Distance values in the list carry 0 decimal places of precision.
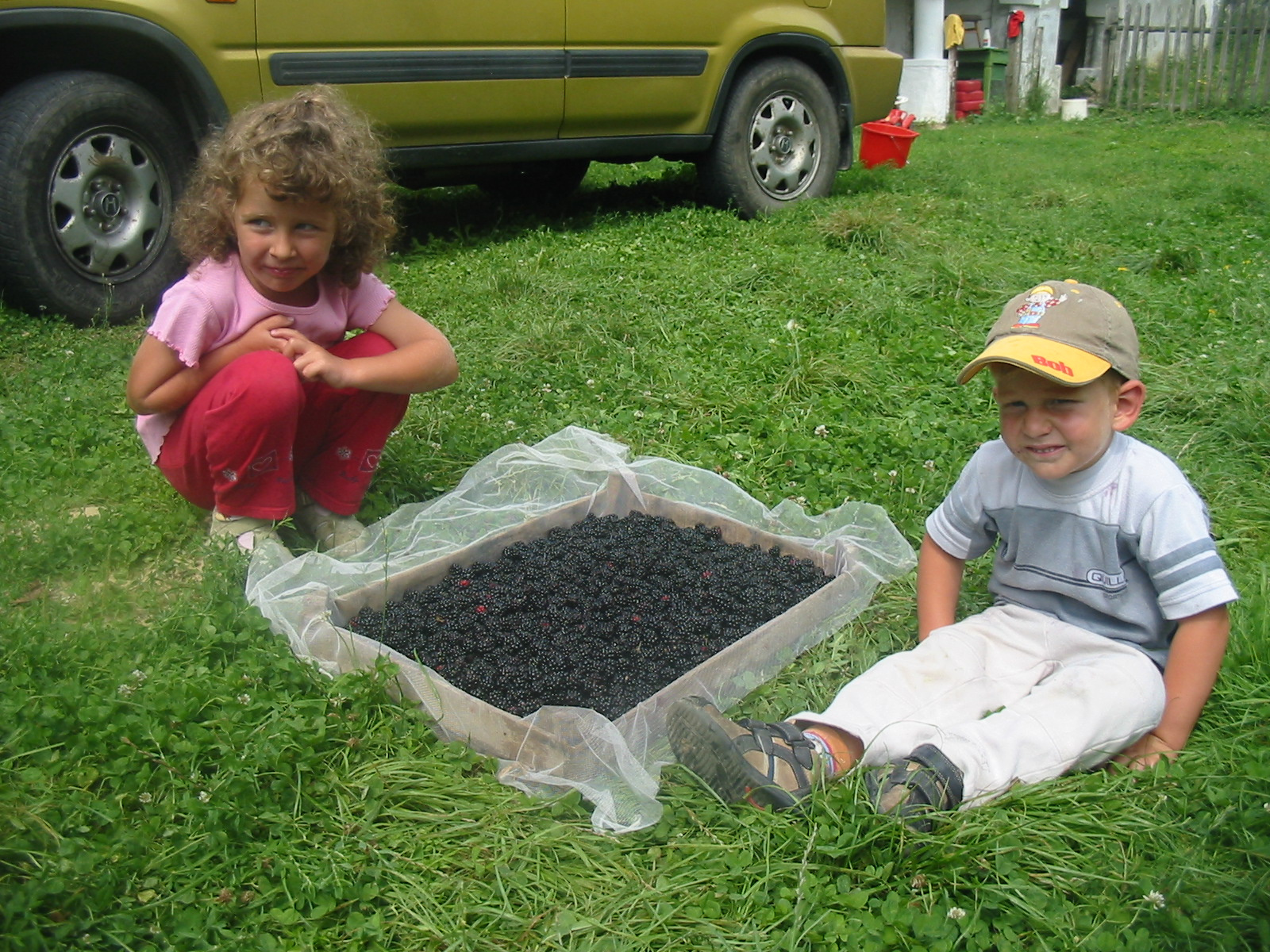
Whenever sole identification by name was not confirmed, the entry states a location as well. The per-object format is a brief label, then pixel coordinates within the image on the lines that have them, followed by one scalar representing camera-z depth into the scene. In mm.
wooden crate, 2312
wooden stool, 17031
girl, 2854
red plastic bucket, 9266
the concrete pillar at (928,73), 15258
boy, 2182
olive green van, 4715
